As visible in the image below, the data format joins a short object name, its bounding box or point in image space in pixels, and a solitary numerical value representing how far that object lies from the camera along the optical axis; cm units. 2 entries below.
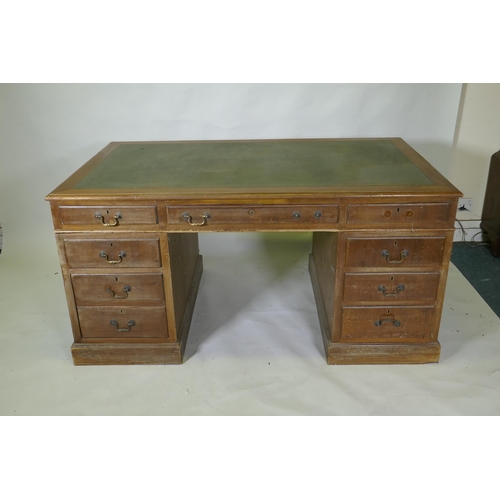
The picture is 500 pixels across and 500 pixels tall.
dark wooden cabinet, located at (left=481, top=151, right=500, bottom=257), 294
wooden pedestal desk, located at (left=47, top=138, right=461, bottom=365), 188
